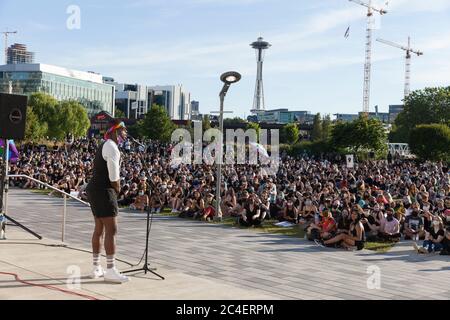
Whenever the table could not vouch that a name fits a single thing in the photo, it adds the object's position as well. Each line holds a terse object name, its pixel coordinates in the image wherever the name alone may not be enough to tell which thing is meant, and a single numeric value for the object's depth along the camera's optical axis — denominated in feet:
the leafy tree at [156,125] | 202.59
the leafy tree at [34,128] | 156.35
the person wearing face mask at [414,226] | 44.29
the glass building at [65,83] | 328.29
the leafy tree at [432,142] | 144.36
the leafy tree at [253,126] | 224.94
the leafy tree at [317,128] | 250.08
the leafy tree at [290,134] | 222.69
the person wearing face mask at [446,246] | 37.58
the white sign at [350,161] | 95.91
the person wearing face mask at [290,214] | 52.13
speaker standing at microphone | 20.03
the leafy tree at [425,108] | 244.63
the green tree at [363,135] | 159.74
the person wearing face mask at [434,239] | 38.04
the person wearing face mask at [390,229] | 43.06
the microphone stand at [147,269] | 22.28
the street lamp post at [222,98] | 49.11
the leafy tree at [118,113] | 402.40
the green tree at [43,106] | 180.75
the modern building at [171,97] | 527.40
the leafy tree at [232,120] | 292.36
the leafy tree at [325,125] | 245.37
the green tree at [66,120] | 185.57
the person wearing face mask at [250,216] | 49.73
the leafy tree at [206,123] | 217.77
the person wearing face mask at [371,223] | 43.45
